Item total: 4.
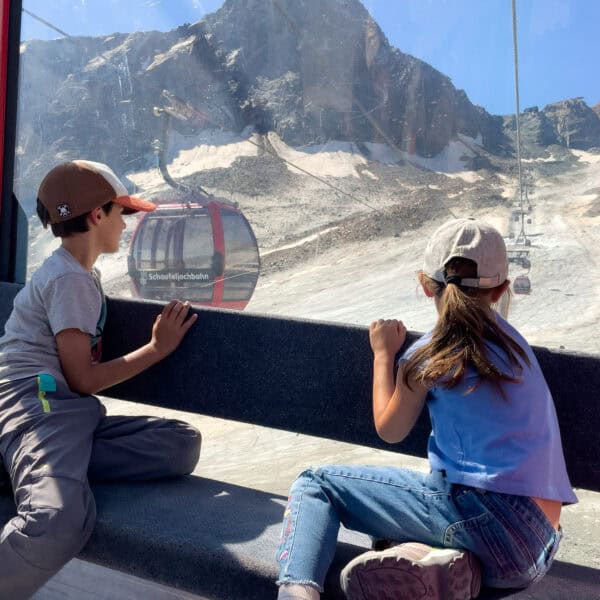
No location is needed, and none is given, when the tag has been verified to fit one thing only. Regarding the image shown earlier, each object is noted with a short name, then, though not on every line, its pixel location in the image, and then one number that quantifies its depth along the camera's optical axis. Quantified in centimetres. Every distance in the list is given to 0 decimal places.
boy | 157
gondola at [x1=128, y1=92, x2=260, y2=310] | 1309
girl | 117
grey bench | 137
